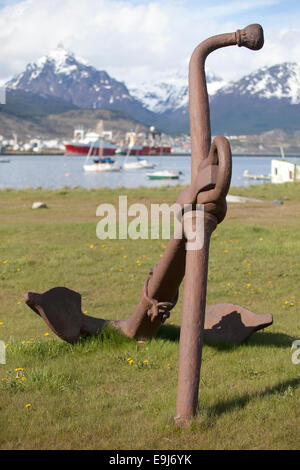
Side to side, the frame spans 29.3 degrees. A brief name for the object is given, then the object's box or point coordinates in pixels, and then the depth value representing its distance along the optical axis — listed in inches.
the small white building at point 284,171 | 1501.0
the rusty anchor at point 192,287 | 135.6
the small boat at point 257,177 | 2418.2
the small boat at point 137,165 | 3983.8
